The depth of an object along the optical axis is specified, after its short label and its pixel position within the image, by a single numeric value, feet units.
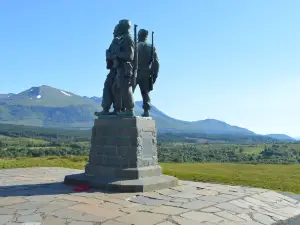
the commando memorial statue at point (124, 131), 28.94
